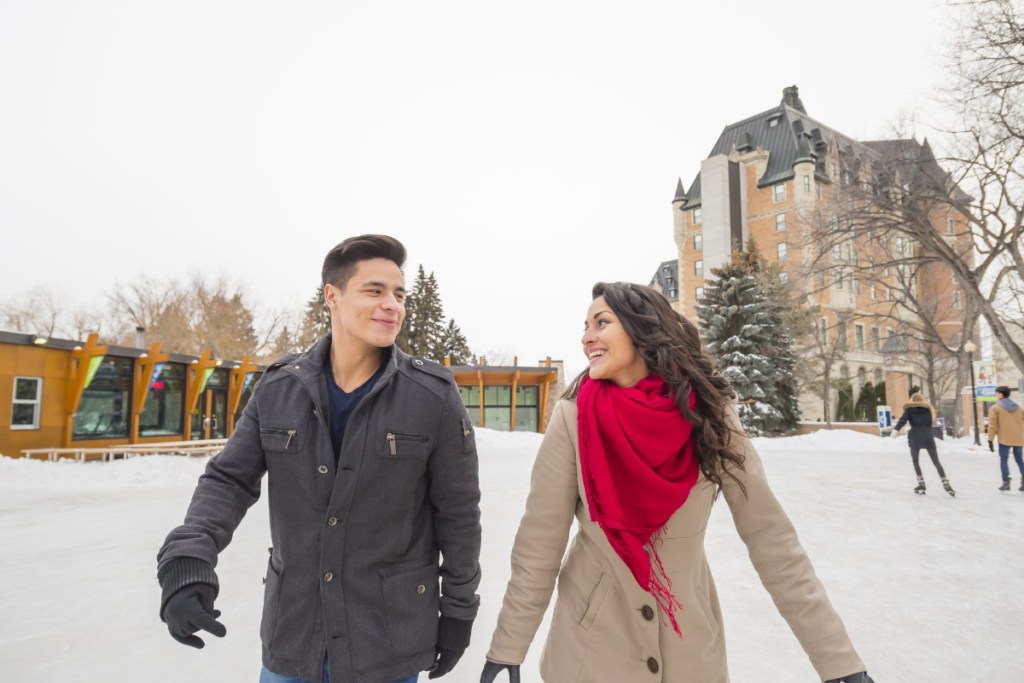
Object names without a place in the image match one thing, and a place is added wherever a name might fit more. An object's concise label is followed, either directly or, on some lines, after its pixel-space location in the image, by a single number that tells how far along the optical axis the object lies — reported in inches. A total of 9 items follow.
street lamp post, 721.9
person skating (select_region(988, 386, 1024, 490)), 374.3
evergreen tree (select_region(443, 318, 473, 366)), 2298.2
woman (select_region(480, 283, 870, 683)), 74.3
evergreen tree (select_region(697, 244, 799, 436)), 1006.4
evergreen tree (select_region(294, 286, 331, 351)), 1750.1
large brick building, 1711.4
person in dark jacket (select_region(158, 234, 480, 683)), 70.6
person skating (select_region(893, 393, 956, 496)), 360.2
